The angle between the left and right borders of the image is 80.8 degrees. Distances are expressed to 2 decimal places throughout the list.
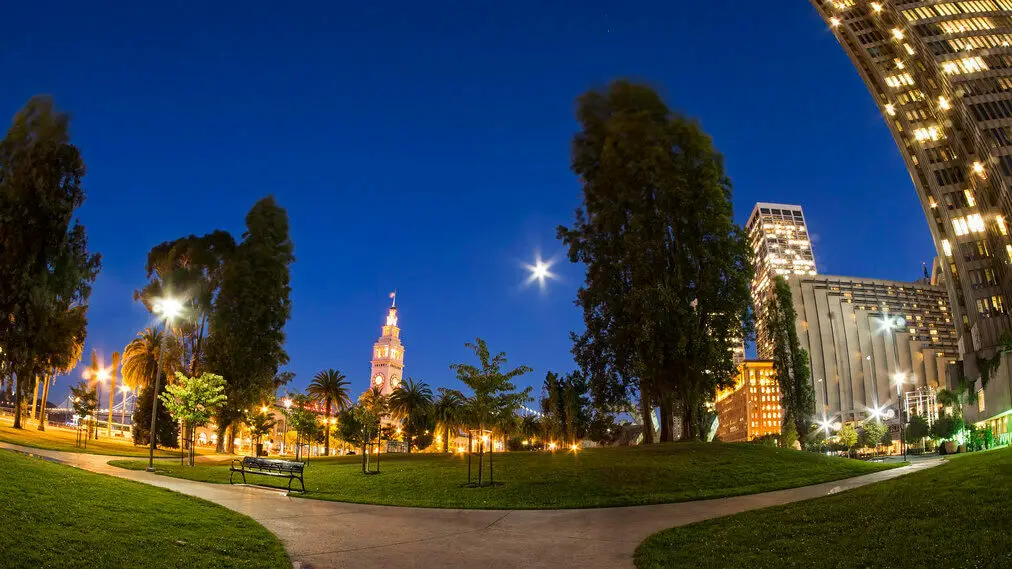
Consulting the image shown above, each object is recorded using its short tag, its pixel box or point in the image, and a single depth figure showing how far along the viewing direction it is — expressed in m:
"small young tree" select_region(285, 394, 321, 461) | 40.16
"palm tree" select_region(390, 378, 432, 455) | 86.56
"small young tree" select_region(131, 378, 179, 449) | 57.91
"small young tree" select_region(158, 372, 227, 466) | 29.50
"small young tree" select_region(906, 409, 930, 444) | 77.07
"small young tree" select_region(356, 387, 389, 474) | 34.47
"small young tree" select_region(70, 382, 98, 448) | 49.11
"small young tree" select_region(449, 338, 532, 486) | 24.98
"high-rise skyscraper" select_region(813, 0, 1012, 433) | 67.94
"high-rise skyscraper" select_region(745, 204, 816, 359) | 176.19
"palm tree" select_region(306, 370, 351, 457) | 81.12
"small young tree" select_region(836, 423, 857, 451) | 98.25
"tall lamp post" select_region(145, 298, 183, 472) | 27.78
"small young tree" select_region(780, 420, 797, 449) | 75.38
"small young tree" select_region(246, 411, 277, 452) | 53.97
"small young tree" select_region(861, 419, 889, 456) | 103.25
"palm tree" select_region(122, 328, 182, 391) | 62.00
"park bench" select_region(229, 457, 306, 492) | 20.08
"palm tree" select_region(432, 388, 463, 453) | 75.12
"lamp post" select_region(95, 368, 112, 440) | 76.69
